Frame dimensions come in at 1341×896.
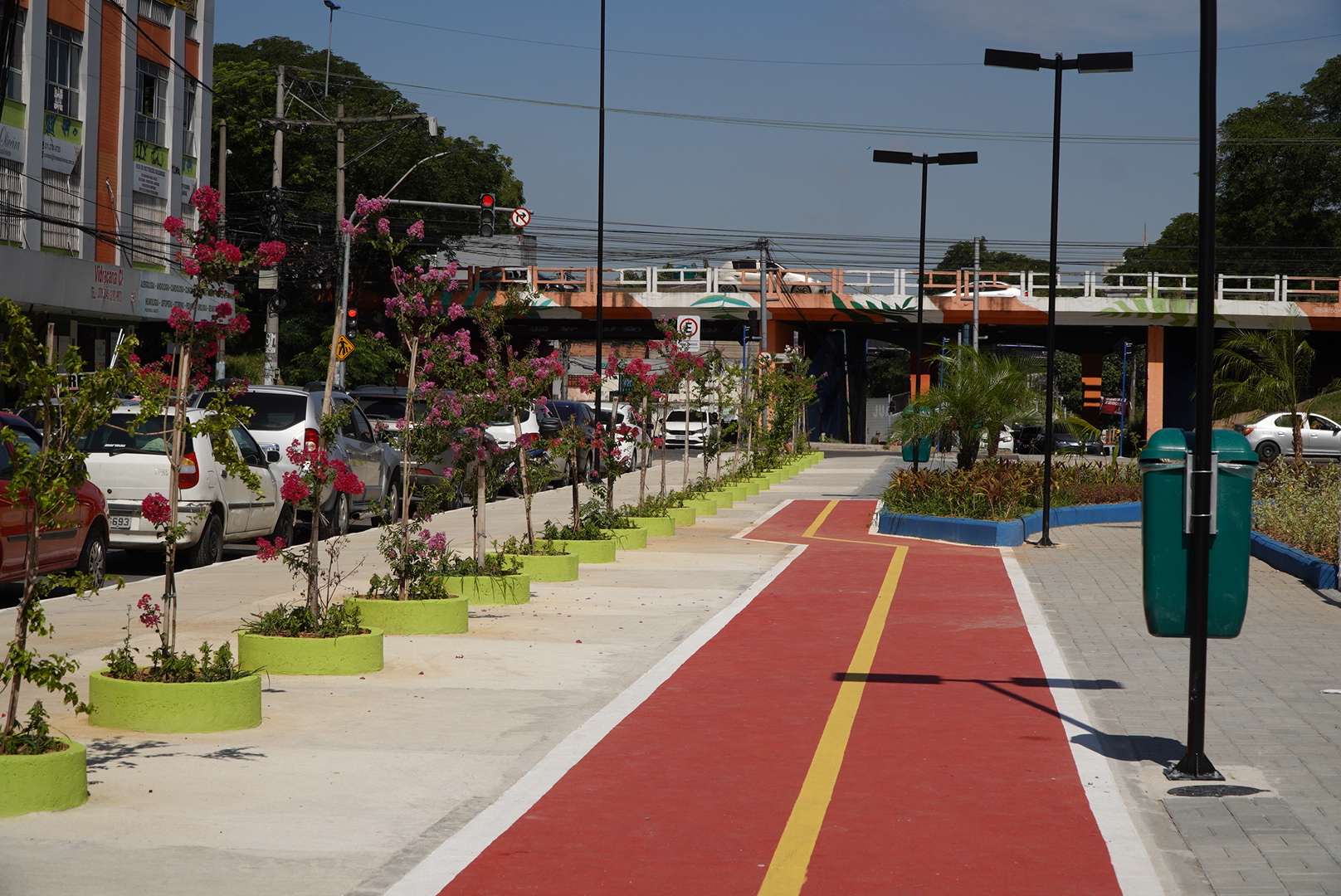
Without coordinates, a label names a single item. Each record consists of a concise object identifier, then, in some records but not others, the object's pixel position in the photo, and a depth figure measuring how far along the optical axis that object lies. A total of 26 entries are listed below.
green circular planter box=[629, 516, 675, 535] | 19.84
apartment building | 32.22
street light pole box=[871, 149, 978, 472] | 27.42
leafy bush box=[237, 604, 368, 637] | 9.38
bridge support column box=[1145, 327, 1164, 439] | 55.41
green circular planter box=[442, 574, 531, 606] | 12.56
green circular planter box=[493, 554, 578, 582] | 14.42
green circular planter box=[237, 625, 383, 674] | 9.13
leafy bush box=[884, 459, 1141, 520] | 21.50
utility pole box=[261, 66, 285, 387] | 36.36
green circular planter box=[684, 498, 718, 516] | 24.36
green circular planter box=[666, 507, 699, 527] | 21.78
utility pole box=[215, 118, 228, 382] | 39.75
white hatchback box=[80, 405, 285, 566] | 14.66
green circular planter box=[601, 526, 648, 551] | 17.73
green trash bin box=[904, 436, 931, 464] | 38.16
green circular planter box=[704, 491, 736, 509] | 25.91
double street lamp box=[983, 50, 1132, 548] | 19.84
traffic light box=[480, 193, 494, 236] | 34.12
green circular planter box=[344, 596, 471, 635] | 10.92
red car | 11.71
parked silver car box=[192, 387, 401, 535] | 18.50
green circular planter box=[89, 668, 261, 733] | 7.39
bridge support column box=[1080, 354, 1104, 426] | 64.11
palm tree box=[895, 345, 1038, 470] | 23.61
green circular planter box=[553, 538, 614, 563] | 16.17
